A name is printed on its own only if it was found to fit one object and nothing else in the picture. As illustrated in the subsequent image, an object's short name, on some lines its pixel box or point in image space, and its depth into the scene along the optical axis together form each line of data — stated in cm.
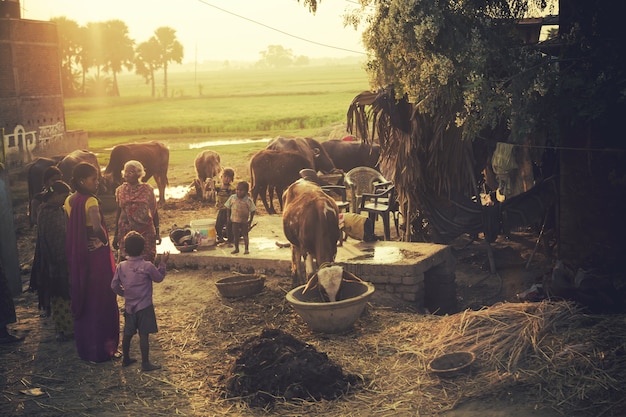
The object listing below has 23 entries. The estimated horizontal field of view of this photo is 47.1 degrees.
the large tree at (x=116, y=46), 9400
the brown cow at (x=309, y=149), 1914
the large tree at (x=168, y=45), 11094
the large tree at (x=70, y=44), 7654
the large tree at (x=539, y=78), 779
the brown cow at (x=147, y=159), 1839
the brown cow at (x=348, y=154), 2209
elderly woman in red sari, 855
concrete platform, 947
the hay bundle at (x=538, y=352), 591
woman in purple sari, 745
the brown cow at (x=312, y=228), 909
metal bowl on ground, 647
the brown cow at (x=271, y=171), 1659
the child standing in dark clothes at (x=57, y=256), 818
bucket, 1128
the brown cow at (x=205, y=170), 1809
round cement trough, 768
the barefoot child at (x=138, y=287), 702
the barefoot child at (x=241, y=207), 1027
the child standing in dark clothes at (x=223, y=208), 1152
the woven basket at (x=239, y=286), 936
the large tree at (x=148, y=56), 10388
